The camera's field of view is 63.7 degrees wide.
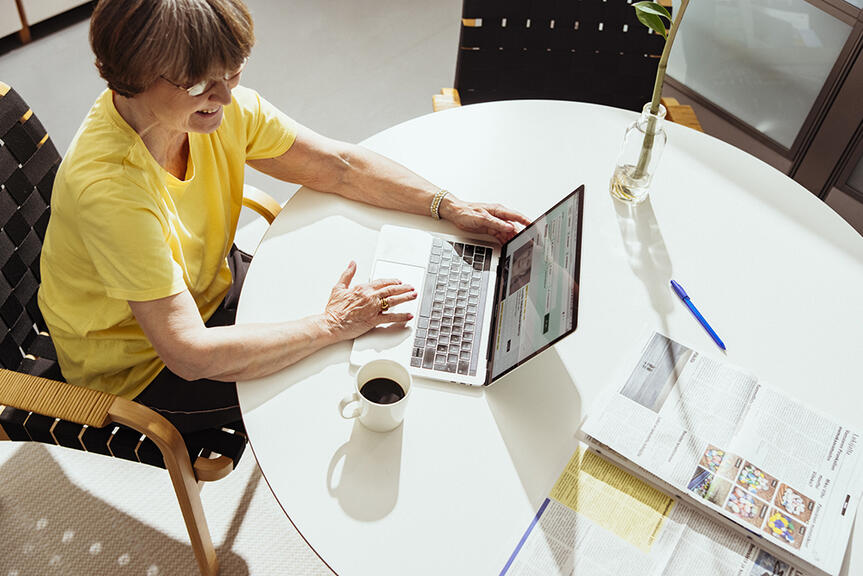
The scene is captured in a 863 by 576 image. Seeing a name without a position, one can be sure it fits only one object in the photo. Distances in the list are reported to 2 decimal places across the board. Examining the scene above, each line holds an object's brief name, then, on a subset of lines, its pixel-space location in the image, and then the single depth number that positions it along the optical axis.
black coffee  1.12
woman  1.09
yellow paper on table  1.05
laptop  1.11
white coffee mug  1.09
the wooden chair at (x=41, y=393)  1.26
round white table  1.05
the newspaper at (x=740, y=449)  1.04
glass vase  1.43
